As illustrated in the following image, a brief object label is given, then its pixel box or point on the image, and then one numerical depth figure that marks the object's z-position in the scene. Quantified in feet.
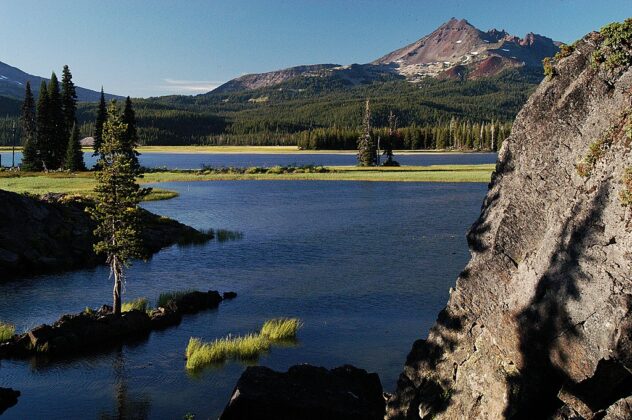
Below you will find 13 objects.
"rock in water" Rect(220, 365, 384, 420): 61.52
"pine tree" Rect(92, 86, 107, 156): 393.91
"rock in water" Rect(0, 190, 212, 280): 153.38
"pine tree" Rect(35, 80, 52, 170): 369.71
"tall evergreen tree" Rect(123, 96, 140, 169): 383.84
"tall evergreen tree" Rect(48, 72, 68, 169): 376.07
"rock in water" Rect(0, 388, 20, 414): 75.20
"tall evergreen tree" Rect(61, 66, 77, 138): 401.74
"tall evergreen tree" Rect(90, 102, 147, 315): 108.68
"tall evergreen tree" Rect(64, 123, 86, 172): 362.12
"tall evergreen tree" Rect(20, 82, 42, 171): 372.17
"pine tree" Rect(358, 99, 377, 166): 486.79
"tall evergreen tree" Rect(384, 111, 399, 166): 481.87
